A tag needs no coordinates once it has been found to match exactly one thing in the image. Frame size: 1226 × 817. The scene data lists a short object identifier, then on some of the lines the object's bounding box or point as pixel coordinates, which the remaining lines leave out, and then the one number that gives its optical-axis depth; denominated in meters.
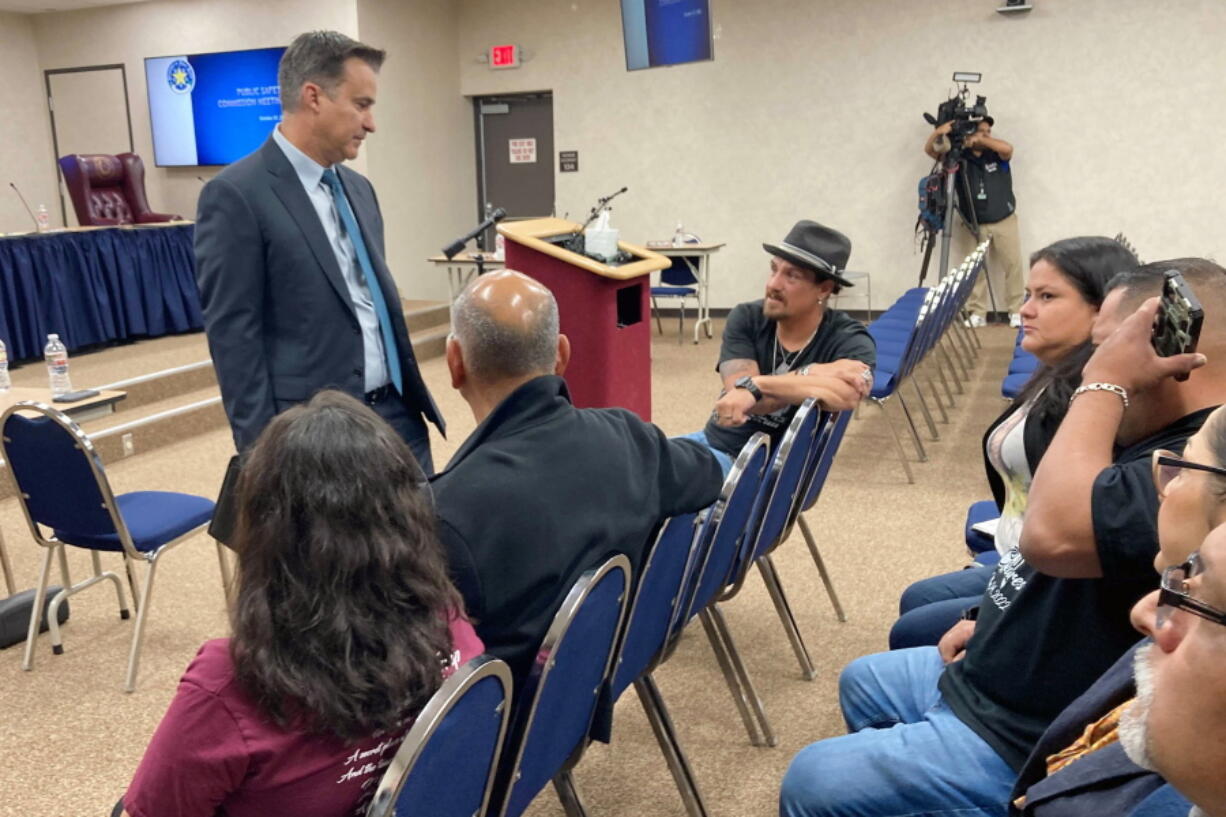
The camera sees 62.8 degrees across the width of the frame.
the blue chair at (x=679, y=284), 7.79
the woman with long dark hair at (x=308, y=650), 1.04
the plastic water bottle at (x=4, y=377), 3.39
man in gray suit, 2.18
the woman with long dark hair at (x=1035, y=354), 1.91
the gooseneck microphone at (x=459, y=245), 3.88
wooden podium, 4.45
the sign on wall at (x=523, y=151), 9.52
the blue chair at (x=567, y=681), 1.26
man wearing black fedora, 2.55
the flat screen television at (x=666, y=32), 6.71
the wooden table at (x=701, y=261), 7.73
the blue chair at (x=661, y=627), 1.63
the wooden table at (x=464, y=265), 6.82
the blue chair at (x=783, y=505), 2.21
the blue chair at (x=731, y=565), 1.88
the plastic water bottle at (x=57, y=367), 3.32
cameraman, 7.56
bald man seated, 1.35
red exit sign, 9.12
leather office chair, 7.59
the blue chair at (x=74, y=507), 2.56
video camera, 7.51
